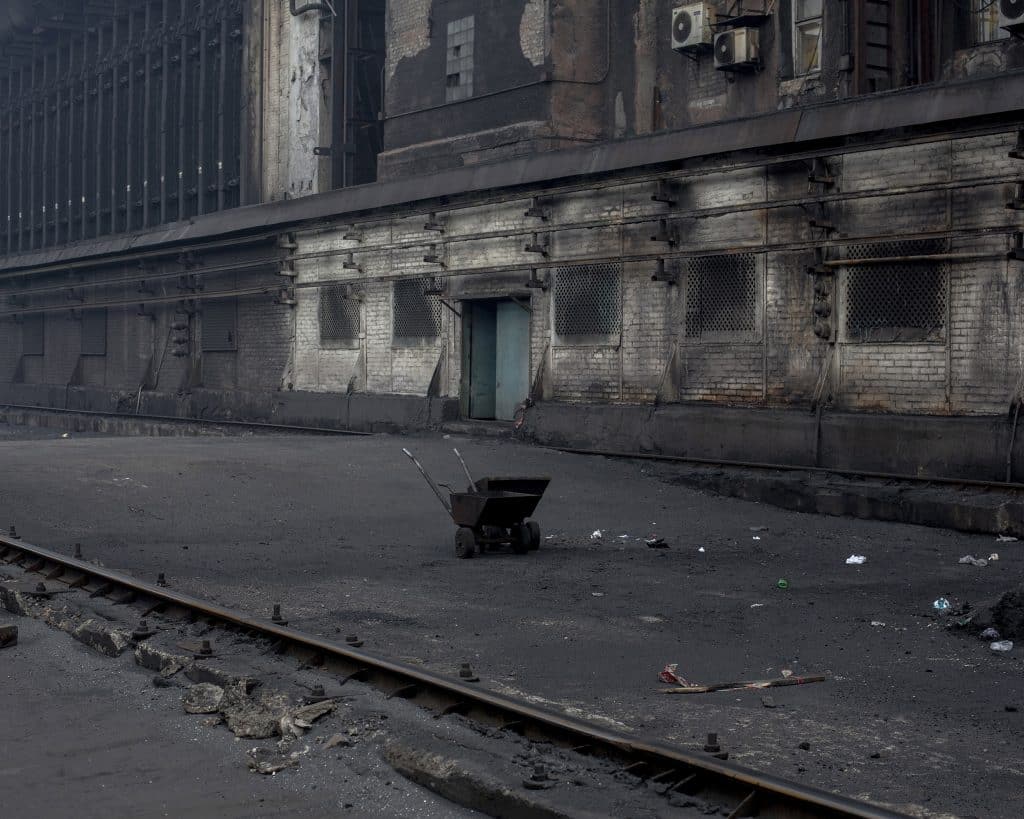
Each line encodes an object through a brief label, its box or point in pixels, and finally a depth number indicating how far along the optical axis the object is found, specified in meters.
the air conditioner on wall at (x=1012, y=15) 16.55
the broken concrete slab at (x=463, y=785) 4.71
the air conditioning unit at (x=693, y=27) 22.03
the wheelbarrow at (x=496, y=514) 11.22
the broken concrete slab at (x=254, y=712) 5.86
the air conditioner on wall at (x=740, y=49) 21.38
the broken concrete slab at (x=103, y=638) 7.50
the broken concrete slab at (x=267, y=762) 5.36
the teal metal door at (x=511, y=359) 21.88
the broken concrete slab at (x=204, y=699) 6.23
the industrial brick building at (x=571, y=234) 15.05
